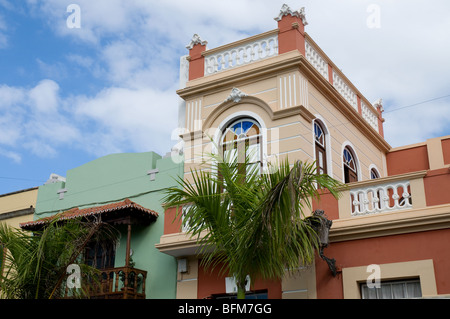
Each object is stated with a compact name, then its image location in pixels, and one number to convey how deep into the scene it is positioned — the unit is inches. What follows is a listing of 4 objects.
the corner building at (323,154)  423.2
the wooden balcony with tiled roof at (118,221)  516.1
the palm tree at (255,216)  342.6
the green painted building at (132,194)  540.4
